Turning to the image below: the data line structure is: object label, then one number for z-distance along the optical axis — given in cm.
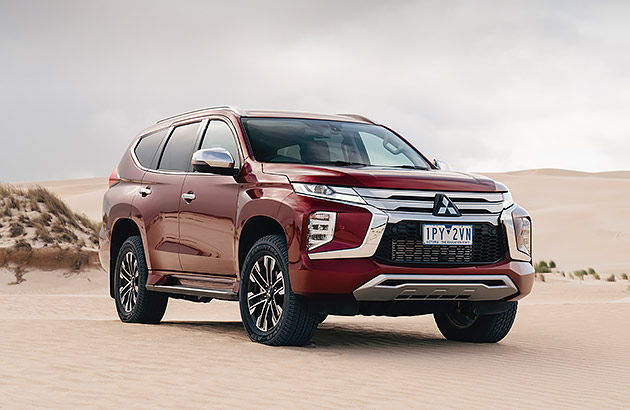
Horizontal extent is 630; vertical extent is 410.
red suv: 738
